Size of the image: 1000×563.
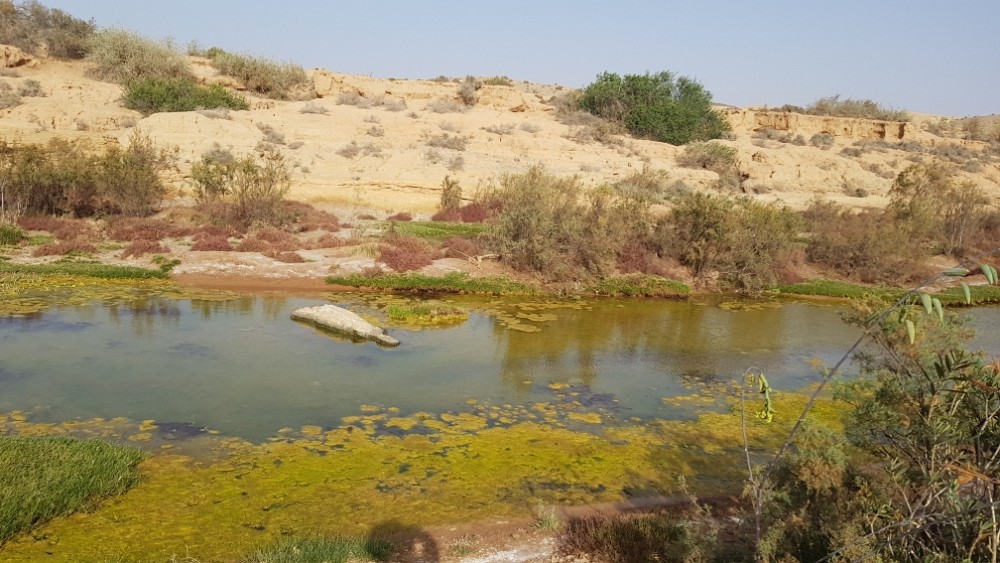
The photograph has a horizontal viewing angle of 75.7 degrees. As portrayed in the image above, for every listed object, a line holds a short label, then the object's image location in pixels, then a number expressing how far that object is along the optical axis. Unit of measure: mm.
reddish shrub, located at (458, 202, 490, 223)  32344
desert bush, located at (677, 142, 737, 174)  43156
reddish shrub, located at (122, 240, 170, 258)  21759
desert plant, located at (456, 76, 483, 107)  54625
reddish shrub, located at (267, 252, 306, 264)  22500
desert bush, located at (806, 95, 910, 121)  63094
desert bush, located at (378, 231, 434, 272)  22453
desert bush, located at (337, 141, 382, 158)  37469
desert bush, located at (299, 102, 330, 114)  43188
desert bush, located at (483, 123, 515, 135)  43781
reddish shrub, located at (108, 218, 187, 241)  24000
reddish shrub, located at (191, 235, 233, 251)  22875
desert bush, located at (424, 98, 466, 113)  48125
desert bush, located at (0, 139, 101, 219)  25016
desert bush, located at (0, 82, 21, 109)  36844
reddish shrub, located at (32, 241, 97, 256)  21250
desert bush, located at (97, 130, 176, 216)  26500
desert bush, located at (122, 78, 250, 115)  39438
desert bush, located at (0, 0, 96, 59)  46562
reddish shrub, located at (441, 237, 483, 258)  24250
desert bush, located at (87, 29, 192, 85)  45062
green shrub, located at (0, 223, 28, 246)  21844
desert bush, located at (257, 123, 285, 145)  37688
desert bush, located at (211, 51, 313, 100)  49125
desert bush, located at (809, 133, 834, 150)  52978
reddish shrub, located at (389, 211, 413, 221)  32231
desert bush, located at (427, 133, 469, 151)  40188
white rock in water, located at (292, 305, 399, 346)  15853
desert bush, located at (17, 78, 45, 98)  38688
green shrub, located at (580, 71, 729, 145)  49406
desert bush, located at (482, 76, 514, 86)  65244
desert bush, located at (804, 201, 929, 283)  26141
